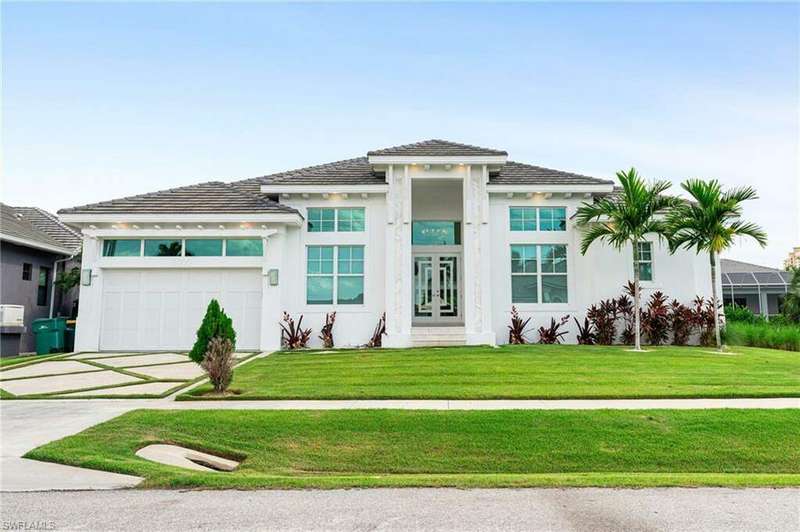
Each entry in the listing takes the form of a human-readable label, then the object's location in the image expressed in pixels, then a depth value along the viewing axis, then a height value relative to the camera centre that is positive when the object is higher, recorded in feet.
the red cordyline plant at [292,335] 48.39 -2.63
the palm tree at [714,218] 44.83 +9.47
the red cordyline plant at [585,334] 50.39 -2.48
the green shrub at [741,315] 66.10 -0.40
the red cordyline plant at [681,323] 50.24 -1.22
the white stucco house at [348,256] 47.85 +6.13
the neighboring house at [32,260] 51.21 +6.03
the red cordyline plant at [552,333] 50.42 -2.41
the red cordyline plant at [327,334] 48.83 -2.53
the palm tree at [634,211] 45.83 +10.35
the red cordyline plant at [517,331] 50.29 -2.18
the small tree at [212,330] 27.43 -1.21
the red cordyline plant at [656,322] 50.08 -1.12
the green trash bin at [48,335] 48.21 -2.71
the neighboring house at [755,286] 90.74 +5.27
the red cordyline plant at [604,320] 49.80 -0.91
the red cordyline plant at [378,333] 48.34 -2.42
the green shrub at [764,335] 49.47 -2.59
